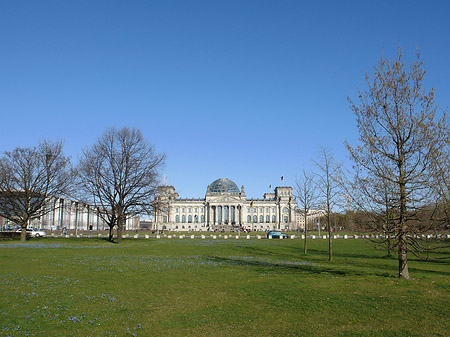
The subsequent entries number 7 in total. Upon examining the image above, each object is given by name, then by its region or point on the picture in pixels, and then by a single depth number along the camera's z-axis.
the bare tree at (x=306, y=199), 31.70
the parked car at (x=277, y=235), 62.34
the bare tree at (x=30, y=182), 41.75
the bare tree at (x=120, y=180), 41.53
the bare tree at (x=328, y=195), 26.20
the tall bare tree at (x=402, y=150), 14.21
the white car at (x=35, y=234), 53.10
